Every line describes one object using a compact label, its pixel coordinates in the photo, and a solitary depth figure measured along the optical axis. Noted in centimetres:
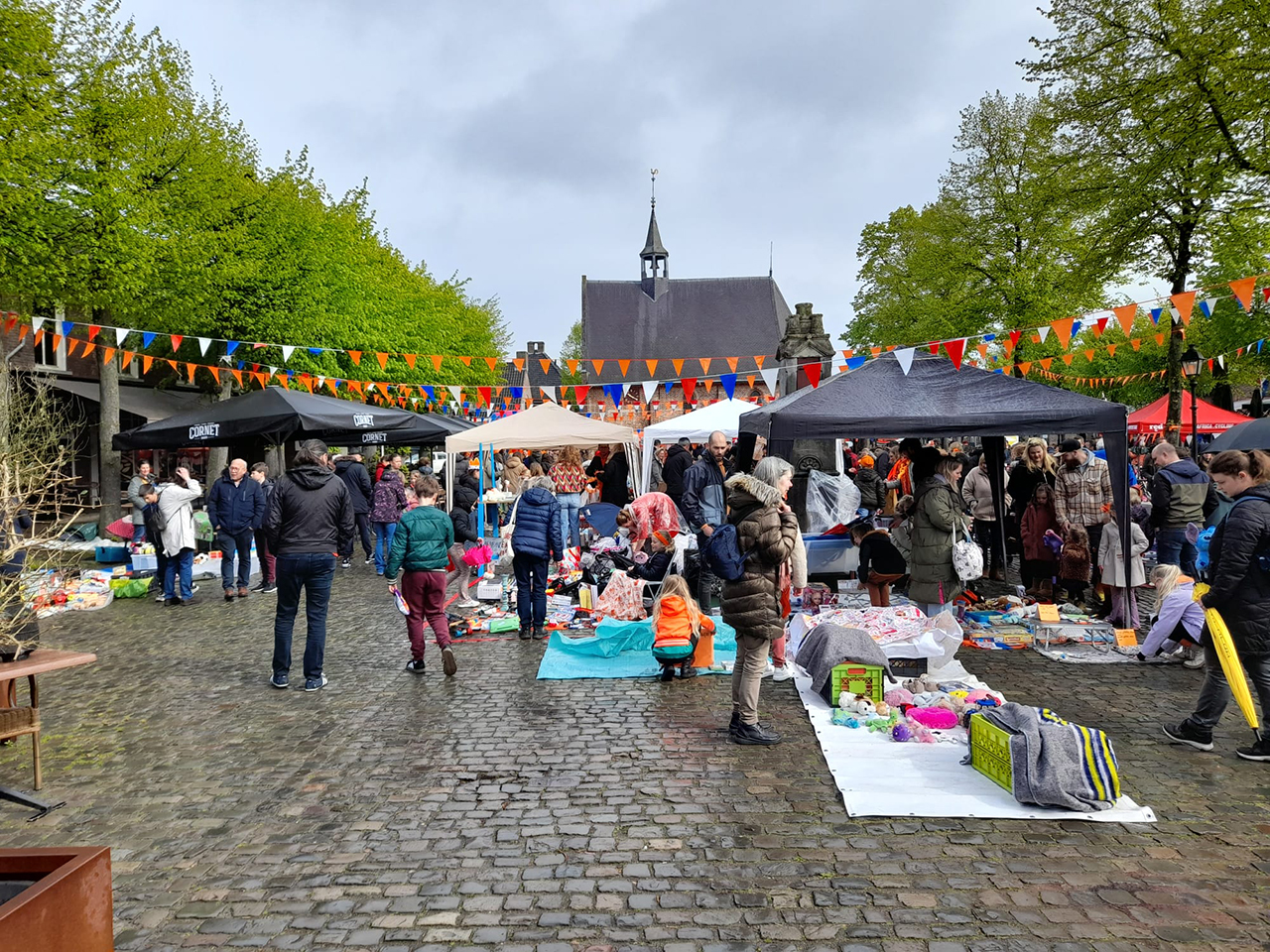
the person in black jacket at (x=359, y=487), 1323
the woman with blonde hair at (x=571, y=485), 1257
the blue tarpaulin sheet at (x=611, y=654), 712
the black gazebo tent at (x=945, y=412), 720
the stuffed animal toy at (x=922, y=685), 610
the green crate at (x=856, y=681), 588
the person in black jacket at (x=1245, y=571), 459
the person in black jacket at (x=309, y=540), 645
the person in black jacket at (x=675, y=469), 1300
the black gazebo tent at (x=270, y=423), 1085
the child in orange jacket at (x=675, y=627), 669
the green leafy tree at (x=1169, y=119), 1239
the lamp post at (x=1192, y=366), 1580
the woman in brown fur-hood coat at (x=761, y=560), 515
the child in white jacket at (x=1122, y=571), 779
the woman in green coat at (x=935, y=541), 724
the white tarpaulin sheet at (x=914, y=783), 416
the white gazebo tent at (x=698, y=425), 1381
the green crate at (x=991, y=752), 438
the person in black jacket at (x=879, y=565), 810
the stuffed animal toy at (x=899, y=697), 582
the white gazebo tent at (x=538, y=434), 1315
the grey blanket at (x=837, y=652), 592
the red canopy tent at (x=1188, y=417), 2008
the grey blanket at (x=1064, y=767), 417
